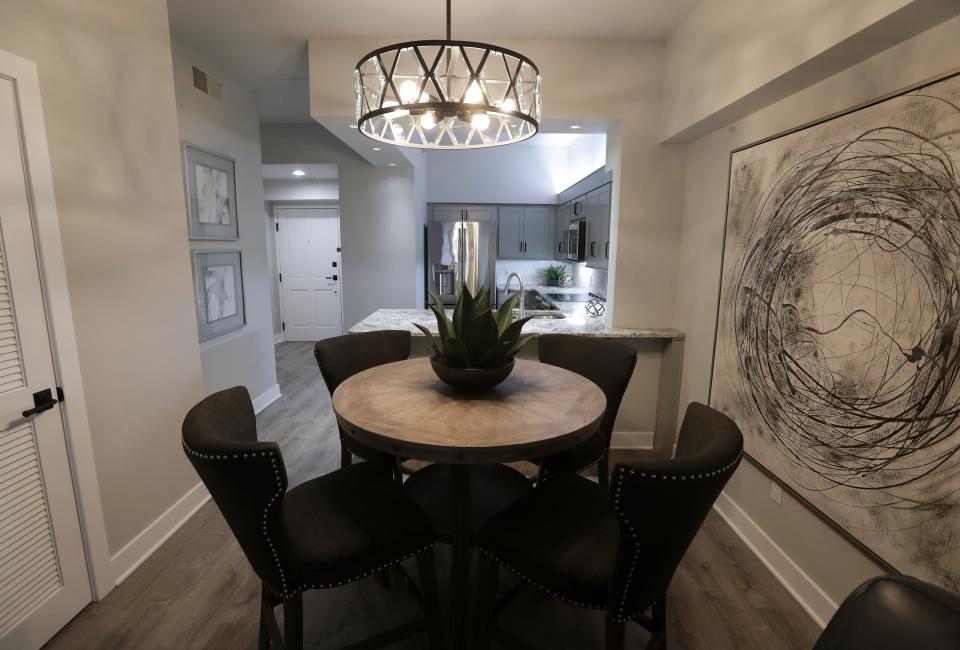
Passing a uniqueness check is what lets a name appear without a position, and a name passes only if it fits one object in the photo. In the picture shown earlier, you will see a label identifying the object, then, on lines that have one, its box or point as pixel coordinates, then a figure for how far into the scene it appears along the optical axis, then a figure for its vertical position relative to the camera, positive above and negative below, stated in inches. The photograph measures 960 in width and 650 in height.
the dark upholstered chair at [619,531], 43.9 -33.6
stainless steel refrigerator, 233.3 -2.7
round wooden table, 54.6 -22.2
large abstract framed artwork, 53.1 -9.6
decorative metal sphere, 183.8 -23.1
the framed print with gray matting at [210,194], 121.7 +14.3
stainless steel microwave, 186.7 +3.5
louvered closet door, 60.6 -28.7
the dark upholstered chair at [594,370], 84.3 -24.3
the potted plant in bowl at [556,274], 252.2 -13.7
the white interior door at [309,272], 263.9 -13.9
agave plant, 68.7 -12.7
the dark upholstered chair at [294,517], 46.8 -33.9
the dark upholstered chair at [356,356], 85.7 -22.3
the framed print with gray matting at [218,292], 127.6 -12.9
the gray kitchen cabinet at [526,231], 251.8 +9.5
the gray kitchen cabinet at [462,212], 247.8 +18.9
